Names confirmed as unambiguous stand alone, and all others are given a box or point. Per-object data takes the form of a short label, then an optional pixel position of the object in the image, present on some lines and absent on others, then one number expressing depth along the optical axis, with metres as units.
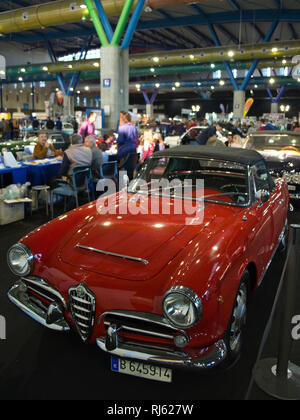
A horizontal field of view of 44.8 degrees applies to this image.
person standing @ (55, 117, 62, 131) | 20.54
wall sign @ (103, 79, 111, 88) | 11.80
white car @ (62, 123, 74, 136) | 19.32
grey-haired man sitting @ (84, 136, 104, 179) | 7.14
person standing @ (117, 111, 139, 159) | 8.16
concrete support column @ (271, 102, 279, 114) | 41.31
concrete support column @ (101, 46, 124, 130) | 11.47
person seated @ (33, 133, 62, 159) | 7.99
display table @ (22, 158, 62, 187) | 7.05
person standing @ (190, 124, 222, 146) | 8.47
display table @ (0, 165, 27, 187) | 6.48
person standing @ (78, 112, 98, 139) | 9.91
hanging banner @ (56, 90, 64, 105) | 24.77
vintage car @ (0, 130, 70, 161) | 8.70
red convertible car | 2.24
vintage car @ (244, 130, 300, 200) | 7.07
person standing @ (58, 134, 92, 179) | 6.55
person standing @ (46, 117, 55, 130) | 19.55
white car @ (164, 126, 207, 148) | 12.73
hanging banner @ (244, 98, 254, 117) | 23.67
